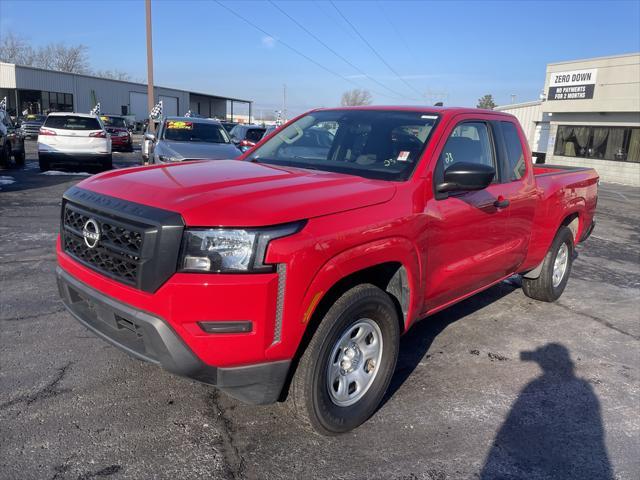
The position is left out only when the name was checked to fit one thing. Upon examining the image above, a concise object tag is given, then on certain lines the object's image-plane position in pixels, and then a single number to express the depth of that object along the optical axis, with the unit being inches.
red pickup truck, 96.3
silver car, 403.9
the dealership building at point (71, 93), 1660.9
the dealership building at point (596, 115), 903.1
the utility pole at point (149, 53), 996.6
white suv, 566.9
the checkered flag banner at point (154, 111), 1013.5
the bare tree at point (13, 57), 2901.1
